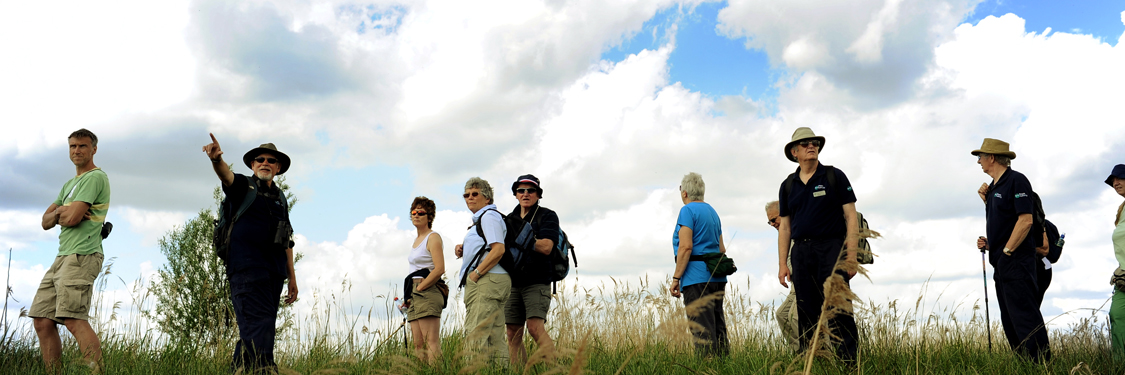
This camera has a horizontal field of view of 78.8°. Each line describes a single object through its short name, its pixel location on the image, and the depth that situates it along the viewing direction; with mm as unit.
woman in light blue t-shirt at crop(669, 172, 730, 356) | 5621
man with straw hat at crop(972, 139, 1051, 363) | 5379
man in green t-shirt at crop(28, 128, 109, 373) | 5352
